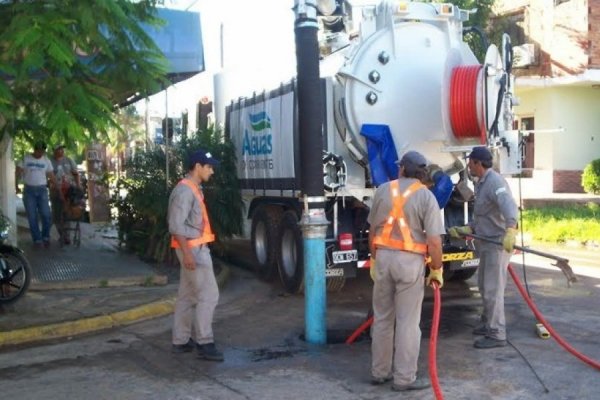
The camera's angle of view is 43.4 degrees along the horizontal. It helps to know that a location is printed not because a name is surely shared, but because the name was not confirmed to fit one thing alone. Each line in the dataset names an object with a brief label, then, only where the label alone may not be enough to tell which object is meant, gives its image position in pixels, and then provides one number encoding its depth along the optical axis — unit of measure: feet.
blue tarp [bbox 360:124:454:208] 28.89
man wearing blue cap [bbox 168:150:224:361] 21.24
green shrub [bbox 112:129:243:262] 37.37
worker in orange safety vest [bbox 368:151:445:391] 18.07
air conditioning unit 75.82
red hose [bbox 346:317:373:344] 22.49
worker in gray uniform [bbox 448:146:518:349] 22.03
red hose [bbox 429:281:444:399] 16.65
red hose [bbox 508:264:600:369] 19.78
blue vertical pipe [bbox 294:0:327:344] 22.94
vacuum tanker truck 28.35
